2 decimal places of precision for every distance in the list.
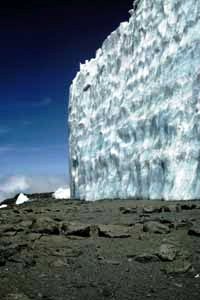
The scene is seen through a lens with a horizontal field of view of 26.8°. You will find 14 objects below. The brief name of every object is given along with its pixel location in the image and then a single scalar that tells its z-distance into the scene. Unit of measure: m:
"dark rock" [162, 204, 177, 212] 12.04
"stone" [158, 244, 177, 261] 5.87
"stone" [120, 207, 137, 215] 12.64
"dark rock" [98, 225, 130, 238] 7.99
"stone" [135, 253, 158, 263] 5.96
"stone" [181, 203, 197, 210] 12.16
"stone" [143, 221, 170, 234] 8.16
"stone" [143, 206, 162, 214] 12.15
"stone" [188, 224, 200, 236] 7.66
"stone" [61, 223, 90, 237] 8.24
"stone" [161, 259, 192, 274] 5.24
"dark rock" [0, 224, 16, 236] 9.01
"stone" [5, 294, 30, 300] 4.14
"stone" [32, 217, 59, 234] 8.53
